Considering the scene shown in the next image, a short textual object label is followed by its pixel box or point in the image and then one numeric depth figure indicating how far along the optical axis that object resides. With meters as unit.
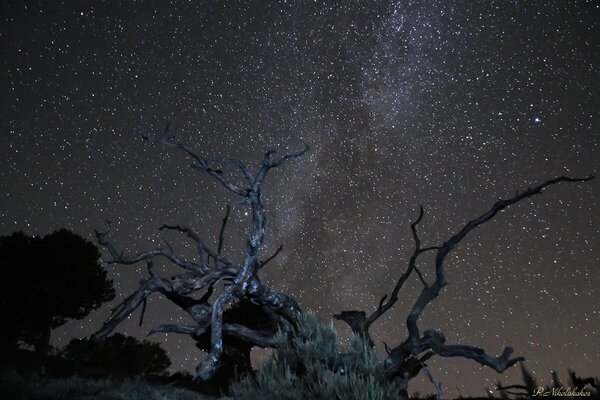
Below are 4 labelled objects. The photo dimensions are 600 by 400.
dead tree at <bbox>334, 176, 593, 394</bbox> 12.03
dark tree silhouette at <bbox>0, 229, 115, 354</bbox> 22.88
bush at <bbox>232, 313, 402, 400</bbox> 7.57
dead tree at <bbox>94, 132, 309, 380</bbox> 14.11
